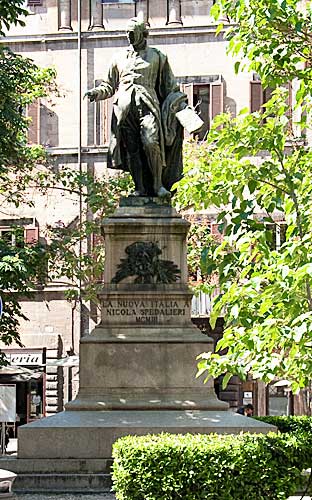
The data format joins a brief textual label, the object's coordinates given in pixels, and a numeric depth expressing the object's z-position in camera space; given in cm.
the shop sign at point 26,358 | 3444
